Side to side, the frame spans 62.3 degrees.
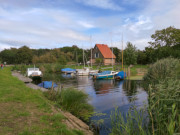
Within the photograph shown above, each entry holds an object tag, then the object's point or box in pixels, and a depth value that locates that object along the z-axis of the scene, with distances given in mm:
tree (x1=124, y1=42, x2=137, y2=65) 41188
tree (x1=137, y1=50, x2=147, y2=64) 47656
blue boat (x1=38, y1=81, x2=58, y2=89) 16672
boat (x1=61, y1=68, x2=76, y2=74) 44594
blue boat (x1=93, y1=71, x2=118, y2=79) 30500
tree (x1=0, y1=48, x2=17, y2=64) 69162
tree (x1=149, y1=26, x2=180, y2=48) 43406
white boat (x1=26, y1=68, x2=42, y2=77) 28203
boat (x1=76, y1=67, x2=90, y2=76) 37969
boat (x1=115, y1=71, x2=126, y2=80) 28969
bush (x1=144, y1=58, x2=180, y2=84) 10000
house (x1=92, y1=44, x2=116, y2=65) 53691
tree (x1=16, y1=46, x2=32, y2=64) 60594
